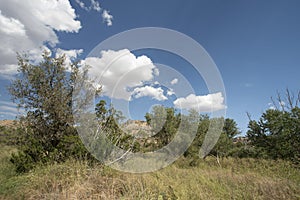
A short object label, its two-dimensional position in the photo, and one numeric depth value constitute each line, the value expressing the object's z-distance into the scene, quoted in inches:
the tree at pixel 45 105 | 226.2
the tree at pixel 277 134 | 275.9
